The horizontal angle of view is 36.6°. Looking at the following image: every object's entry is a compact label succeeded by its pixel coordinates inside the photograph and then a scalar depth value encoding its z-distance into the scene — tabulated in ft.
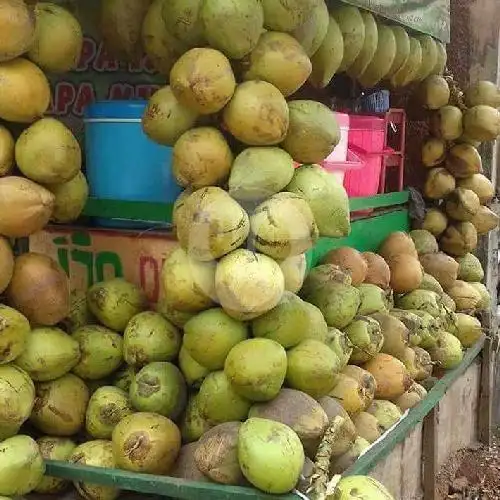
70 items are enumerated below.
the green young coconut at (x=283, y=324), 6.91
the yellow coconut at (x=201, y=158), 6.96
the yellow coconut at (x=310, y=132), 7.36
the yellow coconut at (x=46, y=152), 6.96
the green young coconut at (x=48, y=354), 7.14
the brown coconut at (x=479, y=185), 14.96
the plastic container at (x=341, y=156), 9.80
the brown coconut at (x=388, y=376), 9.10
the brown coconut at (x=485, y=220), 14.85
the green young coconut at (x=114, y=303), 7.96
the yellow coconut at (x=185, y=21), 7.16
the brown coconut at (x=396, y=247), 12.45
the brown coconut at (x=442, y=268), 13.61
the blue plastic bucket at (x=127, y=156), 8.32
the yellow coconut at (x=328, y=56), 8.86
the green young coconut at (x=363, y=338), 8.94
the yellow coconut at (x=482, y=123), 14.08
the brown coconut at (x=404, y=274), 12.10
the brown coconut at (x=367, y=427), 8.04
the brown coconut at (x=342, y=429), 6.94
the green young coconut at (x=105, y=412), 7.27
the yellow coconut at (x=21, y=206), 6.86
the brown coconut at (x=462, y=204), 14.55
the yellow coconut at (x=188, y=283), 6.92
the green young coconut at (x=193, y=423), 7.14
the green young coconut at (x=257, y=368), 6.50
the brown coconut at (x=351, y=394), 7.84
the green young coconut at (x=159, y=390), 7.16
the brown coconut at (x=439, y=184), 14.60
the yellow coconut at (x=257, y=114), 6.88
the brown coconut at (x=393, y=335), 9.84
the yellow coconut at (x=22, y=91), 6.84
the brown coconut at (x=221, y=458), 6.36
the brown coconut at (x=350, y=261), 10.12
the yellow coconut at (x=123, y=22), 8.20
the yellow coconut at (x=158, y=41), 7.79
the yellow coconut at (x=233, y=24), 6.86
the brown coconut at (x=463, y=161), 14.48
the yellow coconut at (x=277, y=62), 7.13
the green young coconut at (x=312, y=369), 6.86
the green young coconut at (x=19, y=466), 6.44
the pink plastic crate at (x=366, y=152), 11.78
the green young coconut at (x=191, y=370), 7.35
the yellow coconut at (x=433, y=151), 14.60
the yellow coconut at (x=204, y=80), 6.77
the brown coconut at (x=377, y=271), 11.03
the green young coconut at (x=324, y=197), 7.39
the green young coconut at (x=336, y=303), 8.57
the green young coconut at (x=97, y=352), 7.63
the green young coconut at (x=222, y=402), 6.84
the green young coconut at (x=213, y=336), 6.82
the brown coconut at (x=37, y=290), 7.16
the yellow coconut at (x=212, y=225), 6.64
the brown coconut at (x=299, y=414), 6.50
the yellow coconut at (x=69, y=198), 7.54
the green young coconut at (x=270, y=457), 6.03
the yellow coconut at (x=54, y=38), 7.14
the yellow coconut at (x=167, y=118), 7.20
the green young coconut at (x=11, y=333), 6.81
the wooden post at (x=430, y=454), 10.64
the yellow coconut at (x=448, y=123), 14.35
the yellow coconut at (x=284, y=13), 7.23
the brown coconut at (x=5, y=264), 6.90
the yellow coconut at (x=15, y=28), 6.61
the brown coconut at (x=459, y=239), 14.55
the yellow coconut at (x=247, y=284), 6.58
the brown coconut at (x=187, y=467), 6.73
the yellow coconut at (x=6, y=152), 6.96
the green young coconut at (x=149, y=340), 7.48
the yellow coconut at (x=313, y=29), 7.81
